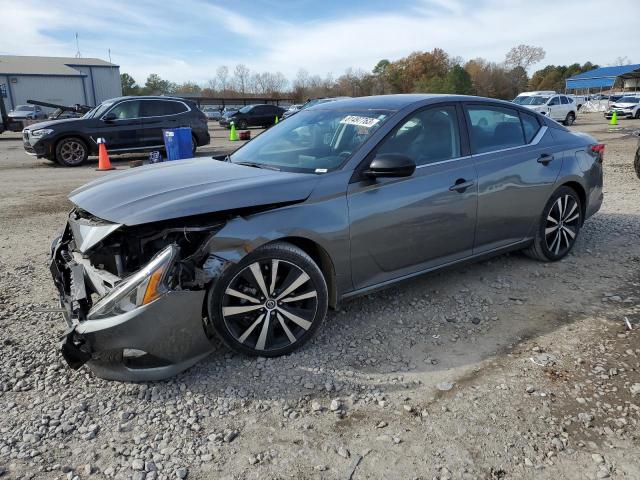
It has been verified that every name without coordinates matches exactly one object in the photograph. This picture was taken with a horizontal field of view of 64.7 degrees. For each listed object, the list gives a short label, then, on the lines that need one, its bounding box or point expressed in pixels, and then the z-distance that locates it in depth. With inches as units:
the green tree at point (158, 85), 3582.7
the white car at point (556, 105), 1005.2
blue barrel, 410.9
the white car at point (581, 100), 1951.5
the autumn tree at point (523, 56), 3422.7
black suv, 490.6
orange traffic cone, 478.0
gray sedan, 111.2
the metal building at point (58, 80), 2106.3
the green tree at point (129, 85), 3378.4
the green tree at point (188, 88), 3803.4
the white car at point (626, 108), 1229.1
